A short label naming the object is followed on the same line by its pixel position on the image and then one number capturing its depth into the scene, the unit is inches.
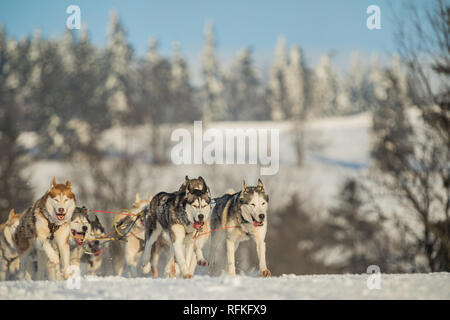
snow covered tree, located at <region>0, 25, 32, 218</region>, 1042.7
